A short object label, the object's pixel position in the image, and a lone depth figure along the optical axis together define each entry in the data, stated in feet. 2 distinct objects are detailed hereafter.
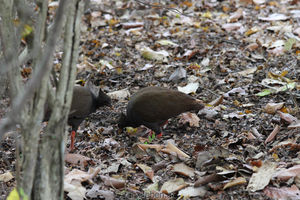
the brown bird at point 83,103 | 34.40
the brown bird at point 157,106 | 33.94
